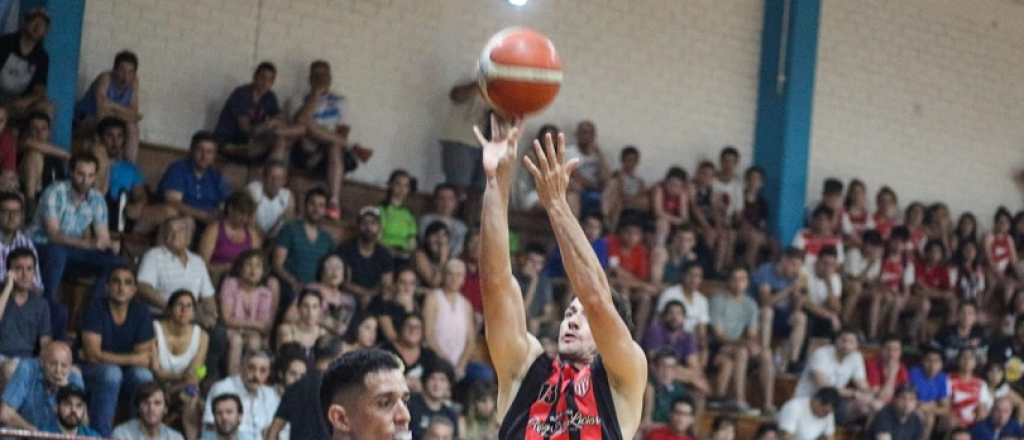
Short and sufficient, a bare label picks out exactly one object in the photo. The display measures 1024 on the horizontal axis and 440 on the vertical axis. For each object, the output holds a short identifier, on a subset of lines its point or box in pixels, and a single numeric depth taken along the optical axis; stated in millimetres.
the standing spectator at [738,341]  11953
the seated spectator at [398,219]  11445
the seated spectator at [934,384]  12750
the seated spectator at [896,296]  13625
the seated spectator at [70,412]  8414
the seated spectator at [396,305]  10281
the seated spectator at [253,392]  9188
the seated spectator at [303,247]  10500
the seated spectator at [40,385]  8477
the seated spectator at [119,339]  9047
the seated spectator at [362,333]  9852
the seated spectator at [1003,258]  14555
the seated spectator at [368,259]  10703
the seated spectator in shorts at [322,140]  11570
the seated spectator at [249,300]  9805
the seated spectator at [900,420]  12094
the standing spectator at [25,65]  10219
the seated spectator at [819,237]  13617
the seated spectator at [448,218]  11594
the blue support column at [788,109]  14102
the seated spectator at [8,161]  9430
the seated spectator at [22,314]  8703
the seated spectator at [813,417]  11805
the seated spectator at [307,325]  9734
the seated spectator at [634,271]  11977
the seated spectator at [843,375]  12195
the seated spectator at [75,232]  9383
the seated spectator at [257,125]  11305
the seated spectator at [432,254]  11125
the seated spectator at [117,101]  10570
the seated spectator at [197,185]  10531
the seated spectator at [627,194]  12688
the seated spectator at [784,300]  12641
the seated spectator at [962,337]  13250
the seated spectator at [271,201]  10883
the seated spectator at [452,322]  10570
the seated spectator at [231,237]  10250
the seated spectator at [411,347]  10133
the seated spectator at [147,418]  8672
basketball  5285
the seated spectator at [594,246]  11945
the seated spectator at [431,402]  9680
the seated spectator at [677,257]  12430
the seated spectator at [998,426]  12688
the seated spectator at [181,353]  9219
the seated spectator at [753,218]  13320
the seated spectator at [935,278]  14125
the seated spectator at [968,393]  12828
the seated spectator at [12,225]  8984
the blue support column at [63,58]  10516
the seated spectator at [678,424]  10766
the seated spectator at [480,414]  10148
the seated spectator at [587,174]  12531
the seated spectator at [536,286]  11359
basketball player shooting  5062
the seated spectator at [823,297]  12953
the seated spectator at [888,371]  12586
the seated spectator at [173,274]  9688
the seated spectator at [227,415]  8906
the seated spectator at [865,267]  13641
